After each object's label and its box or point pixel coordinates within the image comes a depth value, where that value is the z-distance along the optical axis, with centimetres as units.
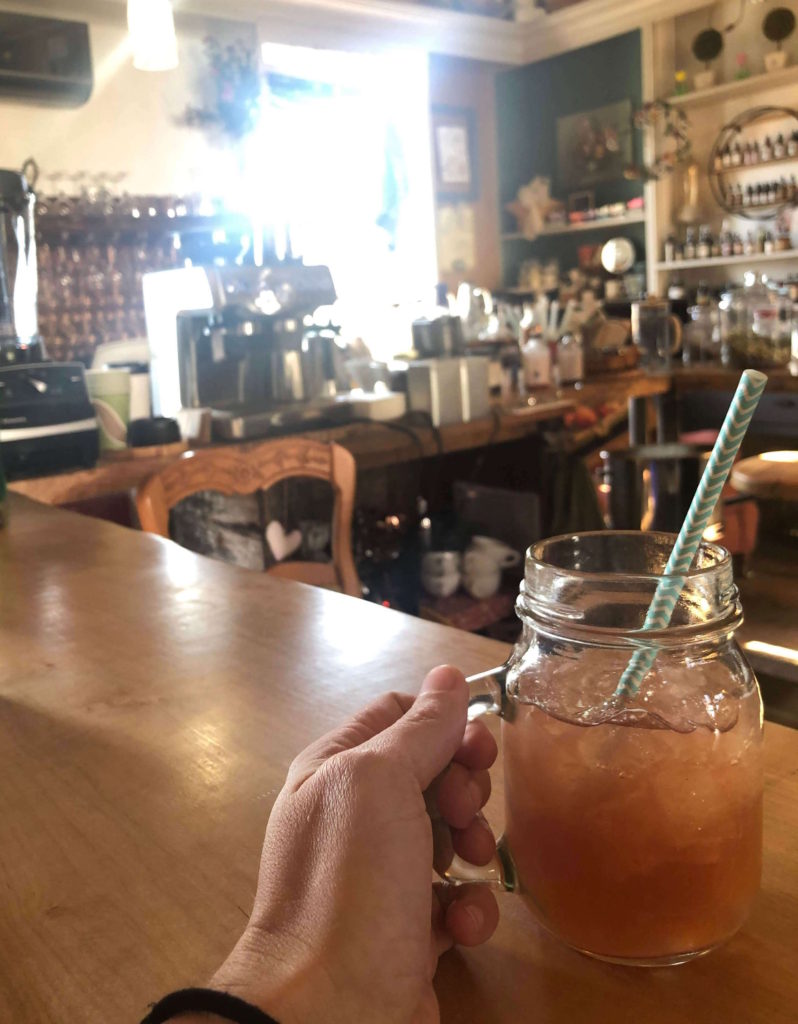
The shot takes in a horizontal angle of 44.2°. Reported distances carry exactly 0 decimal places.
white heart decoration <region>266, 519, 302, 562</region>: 236
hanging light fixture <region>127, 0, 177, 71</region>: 269
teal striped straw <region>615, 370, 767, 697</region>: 43
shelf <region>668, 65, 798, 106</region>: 450
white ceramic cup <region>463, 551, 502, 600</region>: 273
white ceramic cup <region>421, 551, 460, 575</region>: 273
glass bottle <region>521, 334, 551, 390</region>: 315
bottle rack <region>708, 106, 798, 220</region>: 468
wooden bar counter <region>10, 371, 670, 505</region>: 198
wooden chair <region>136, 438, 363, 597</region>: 149
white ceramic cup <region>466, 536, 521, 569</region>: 274
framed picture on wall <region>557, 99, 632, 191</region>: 513
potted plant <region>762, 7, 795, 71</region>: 447
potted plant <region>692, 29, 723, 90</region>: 476
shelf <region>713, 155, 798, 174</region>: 465
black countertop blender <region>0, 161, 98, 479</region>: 195
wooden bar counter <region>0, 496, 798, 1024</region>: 43
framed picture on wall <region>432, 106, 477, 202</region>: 546
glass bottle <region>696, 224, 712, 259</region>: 485
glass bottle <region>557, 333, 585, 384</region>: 329
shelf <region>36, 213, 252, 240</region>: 395
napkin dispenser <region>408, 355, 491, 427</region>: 265
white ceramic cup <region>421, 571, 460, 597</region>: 273
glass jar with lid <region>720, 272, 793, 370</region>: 325
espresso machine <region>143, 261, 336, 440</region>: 257
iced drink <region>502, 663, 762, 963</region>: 42
